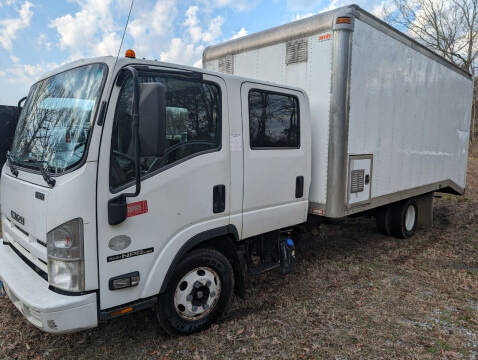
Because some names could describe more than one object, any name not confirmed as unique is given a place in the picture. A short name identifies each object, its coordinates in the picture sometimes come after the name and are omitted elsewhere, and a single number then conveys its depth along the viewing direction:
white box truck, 2.53
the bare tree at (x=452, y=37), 24.20
